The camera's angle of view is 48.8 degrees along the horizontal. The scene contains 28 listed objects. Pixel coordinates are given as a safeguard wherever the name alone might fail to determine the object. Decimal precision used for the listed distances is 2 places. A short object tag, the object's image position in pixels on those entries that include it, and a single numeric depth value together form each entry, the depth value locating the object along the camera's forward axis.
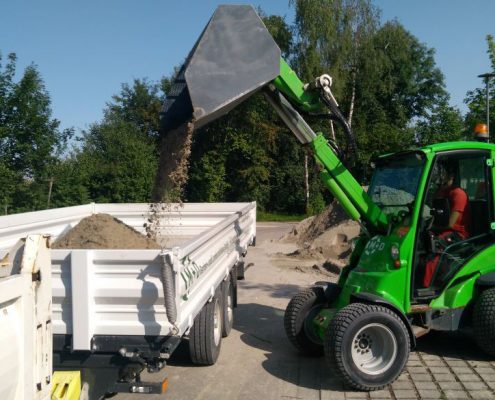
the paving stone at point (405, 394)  4.59
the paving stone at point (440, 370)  5.14
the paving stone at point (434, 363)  5.35
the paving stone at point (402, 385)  4.81
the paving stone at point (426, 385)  4.75
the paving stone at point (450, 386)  4.73
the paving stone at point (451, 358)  5.51
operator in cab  5.34
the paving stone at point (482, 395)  4.50
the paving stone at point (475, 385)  4.70
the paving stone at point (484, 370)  5.08
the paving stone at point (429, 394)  4.56
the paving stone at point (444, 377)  4.93
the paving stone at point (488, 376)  4.87
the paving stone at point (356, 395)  4.63
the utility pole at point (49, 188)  15.82
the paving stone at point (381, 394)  4.62
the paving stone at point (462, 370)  5.12
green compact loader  4.76
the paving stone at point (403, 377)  5.00
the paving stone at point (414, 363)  5.36
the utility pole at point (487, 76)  13.17
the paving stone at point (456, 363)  5.32
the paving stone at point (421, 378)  4.93
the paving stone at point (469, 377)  4.90
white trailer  3.54
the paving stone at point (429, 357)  5.57
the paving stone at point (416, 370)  5.16
